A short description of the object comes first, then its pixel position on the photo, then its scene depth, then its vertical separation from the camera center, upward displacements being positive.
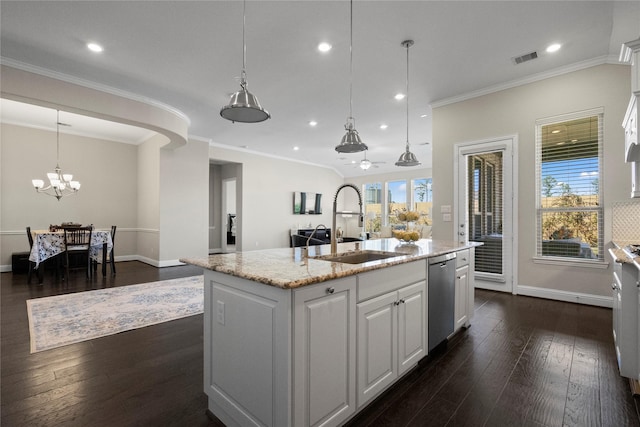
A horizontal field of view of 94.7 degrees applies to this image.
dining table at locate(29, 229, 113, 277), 4.88 -0.55
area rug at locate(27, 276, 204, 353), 2.86 -1.16
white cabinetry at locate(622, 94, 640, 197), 2.24 +0.59
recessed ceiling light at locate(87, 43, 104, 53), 3.26 +1.88
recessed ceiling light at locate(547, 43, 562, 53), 3.34 +1.91
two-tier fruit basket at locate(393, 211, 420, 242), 2.91 -0.18
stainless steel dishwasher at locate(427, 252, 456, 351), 2.29 -0.69
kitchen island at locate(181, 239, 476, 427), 1.29 -0.62
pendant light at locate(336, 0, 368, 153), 2.84 +0.68
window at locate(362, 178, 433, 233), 10.02 +0.52
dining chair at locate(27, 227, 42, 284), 5.00 -0.91
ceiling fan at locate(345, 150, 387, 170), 7.14 +1.21
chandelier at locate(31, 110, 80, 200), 5.65 +0.59
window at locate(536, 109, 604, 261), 3.73 +0.36
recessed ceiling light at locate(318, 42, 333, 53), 3.27 +1.88
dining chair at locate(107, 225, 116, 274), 5.71 -0.80
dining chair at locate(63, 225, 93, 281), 5.11 -0.48
